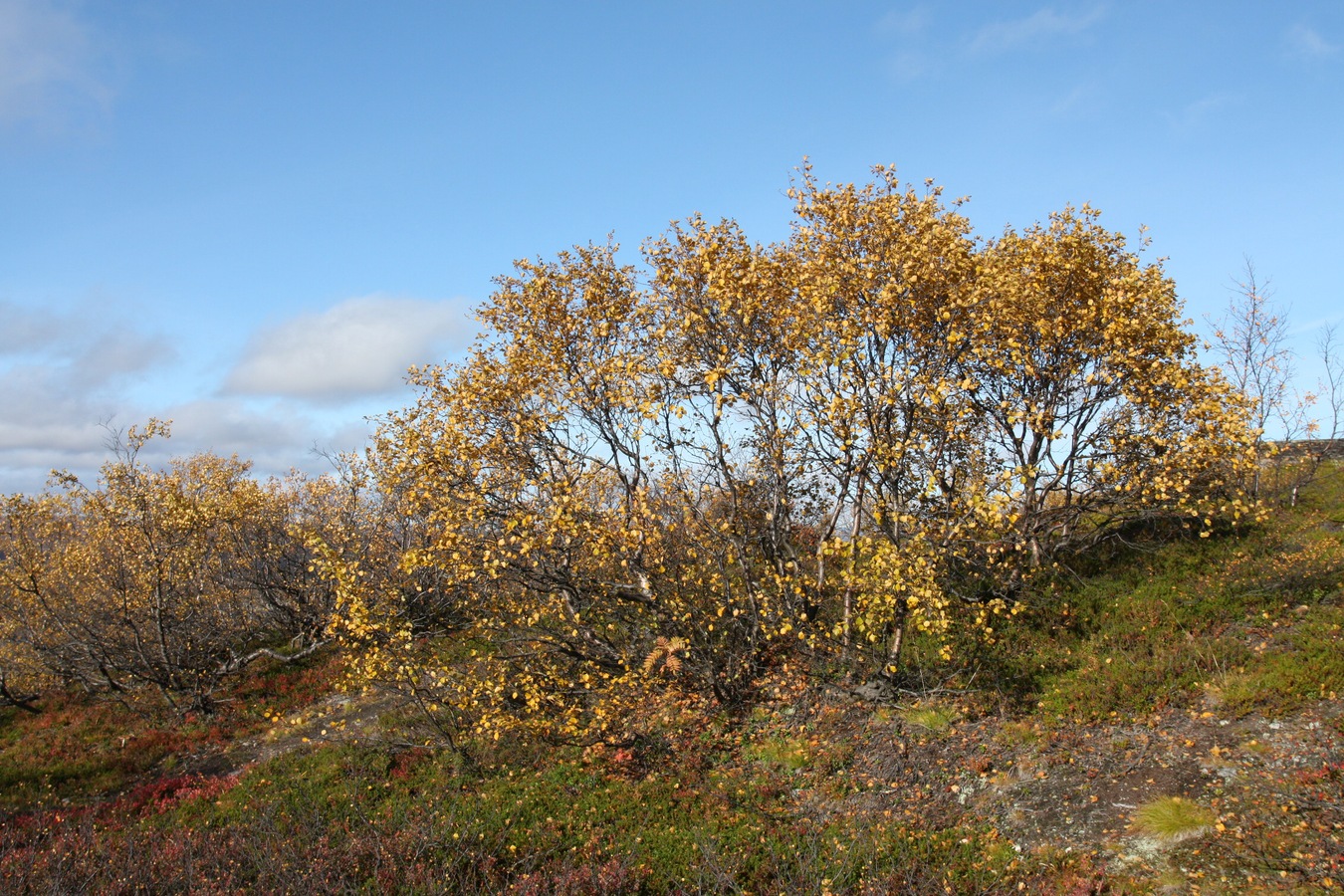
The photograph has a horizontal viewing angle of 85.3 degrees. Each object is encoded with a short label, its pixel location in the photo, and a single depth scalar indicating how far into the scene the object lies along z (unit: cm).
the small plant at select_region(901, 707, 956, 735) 1375
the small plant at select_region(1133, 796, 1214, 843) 972
